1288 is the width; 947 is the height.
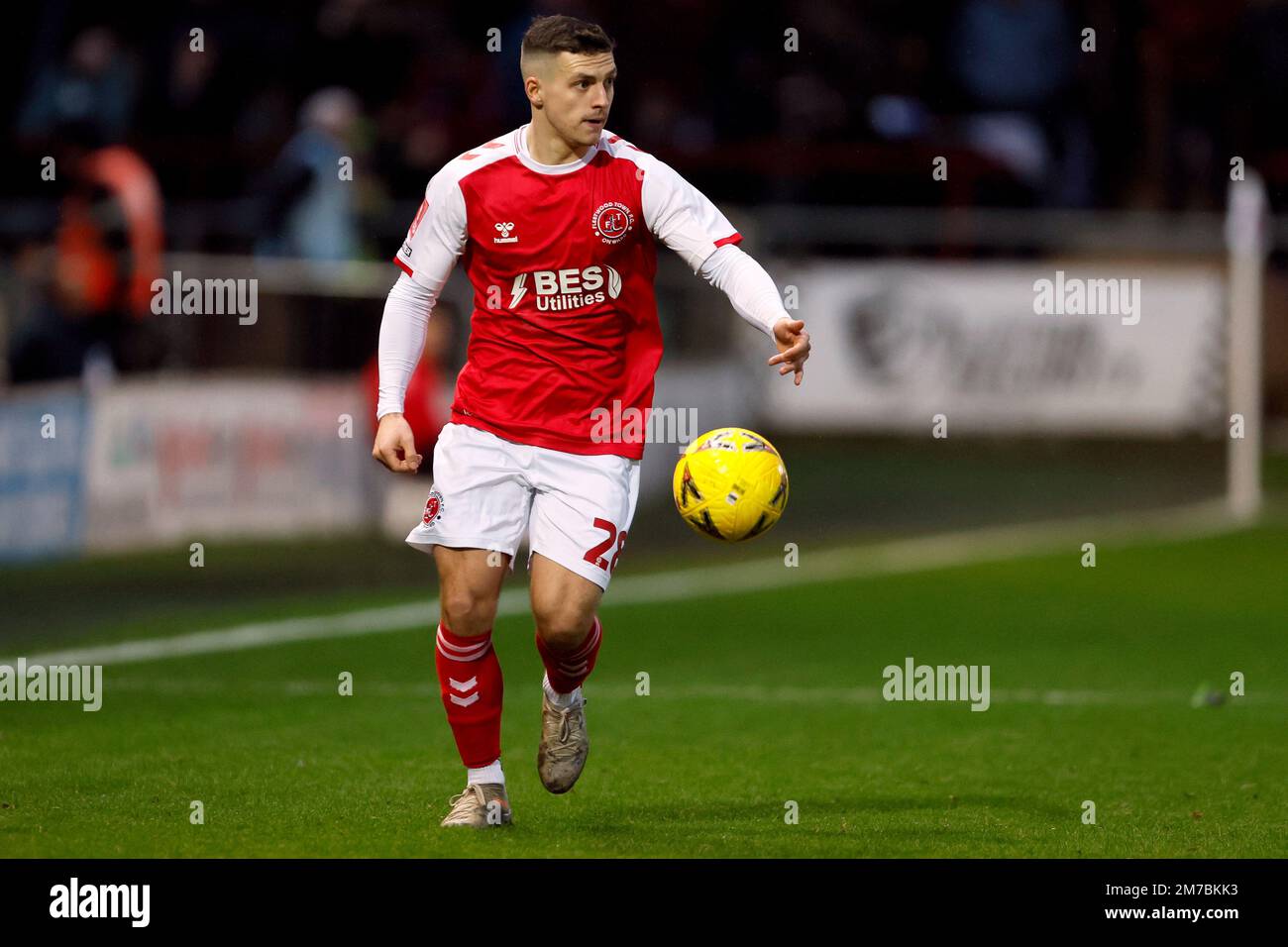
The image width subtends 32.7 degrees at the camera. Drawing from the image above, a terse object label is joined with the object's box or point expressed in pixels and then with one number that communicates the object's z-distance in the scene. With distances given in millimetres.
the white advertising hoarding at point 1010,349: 20438
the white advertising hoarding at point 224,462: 14234
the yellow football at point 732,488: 6887
